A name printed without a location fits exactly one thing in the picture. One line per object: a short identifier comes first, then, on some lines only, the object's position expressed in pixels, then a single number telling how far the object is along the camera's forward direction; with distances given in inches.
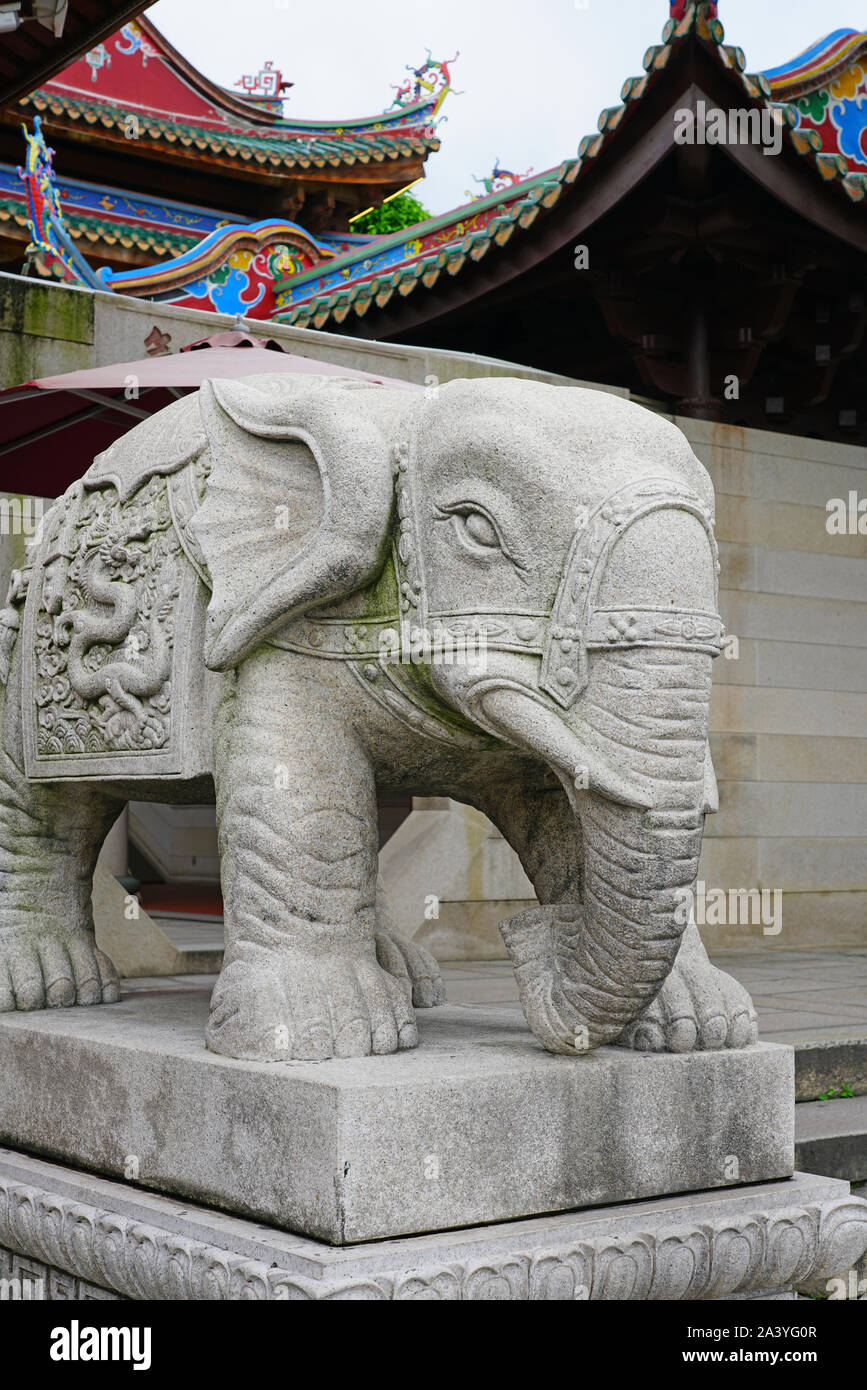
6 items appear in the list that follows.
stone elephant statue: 98.4
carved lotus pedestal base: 94.7
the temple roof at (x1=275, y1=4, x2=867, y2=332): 283.7
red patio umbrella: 224.4
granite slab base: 97.1
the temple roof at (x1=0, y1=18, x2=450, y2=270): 571.8
